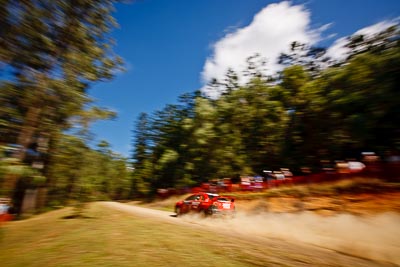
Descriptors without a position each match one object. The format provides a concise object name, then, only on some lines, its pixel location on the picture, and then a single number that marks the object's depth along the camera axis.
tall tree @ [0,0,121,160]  5.96
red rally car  14.43
